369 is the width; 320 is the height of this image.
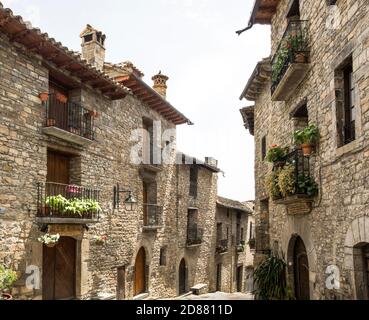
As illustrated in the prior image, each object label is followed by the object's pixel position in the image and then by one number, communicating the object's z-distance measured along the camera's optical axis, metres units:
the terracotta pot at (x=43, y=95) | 9.93
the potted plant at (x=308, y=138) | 7.45
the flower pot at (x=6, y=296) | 8.02
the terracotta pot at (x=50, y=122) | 10.27
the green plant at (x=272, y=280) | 8.99
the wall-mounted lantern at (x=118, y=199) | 13.12
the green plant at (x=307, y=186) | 7.55
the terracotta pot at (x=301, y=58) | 8.02
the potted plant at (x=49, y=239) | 9.48
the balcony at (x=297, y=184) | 7.71
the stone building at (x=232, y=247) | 23.53
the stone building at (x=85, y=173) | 9.26
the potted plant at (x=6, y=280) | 8.04
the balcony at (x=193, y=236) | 19.54
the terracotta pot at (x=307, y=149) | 7.50
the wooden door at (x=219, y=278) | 23.41
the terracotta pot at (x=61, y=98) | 10.70
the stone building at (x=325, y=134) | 5.80
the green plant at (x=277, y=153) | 9.09
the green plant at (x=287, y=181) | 7.97
